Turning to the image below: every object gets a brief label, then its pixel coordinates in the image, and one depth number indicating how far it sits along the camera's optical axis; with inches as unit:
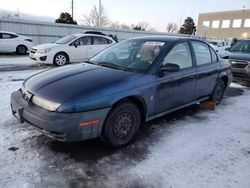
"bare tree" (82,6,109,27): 1746.8
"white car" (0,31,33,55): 429.8
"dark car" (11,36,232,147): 89.3
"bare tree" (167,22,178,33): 2593.1
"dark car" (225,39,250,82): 251.8
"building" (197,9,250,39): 1750.5
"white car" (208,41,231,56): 604.9
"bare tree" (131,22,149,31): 2430.4
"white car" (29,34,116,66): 311.0
